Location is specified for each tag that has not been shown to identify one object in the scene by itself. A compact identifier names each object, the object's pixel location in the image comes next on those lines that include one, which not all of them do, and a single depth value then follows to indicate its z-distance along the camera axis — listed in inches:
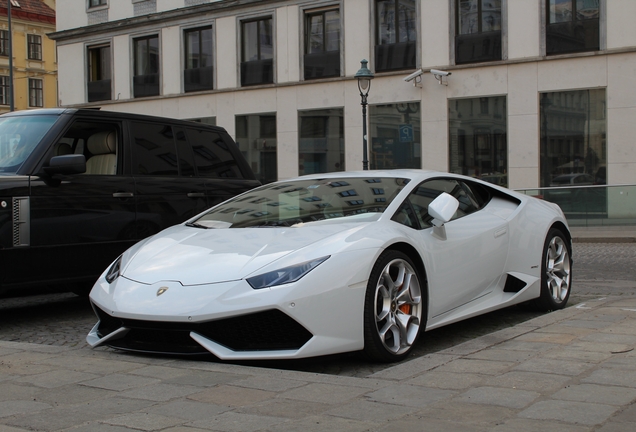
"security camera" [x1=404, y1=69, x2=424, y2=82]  973.8
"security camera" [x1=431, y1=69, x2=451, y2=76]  957.8
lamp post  757.9
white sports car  171.9
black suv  238.8
